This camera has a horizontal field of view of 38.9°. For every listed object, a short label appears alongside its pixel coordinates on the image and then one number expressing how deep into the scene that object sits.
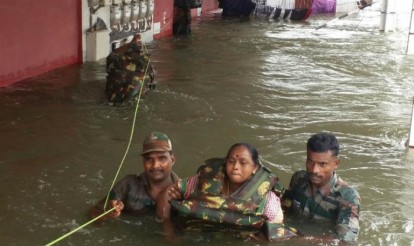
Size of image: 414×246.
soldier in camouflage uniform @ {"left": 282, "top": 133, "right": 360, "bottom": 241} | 4.32
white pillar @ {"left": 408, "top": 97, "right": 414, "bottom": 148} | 7.23
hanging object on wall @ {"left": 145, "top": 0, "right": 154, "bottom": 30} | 14.72
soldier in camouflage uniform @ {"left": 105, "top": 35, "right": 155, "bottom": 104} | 8.52
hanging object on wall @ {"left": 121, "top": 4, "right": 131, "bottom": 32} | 13.17
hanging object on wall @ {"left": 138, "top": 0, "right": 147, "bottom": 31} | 14.18
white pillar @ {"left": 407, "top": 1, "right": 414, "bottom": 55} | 13.90
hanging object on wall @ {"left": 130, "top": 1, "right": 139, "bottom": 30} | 13.66
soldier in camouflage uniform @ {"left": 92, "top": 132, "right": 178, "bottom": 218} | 4.53
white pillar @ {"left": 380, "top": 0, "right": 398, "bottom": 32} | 19.12
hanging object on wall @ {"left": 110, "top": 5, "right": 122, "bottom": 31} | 12.72
